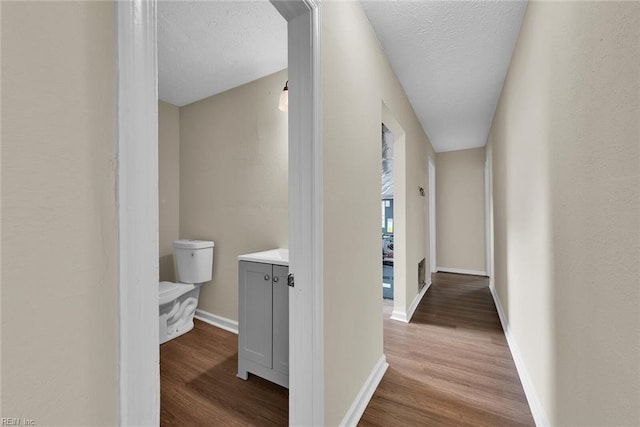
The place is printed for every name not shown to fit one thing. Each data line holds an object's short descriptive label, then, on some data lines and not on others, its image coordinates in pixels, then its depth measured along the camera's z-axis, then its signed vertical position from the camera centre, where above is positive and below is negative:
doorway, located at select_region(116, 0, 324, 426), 0.45 +0.01
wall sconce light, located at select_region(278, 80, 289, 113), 1.97 +0.81
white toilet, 2.46 -0.64
